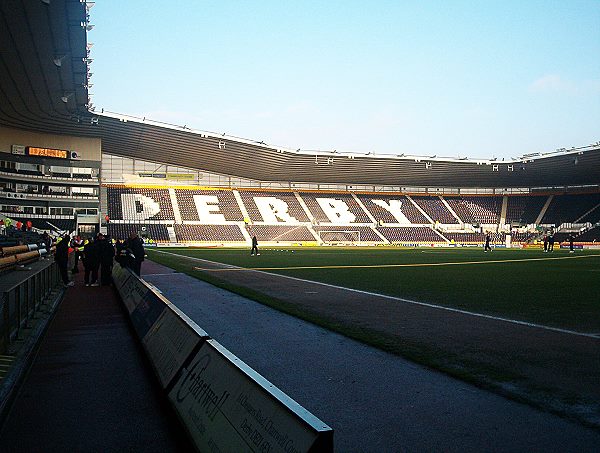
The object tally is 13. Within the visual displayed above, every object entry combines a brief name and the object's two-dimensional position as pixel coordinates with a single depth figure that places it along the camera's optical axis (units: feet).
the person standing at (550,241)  148.21
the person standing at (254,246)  120.80
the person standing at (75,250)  76.84
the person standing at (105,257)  57.72
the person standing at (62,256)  57.62
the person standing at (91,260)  58.25
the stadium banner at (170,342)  17.06
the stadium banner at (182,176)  235.61
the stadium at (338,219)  26.25
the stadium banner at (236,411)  8.86
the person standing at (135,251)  52.13
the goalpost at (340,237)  227.57
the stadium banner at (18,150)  195.11
